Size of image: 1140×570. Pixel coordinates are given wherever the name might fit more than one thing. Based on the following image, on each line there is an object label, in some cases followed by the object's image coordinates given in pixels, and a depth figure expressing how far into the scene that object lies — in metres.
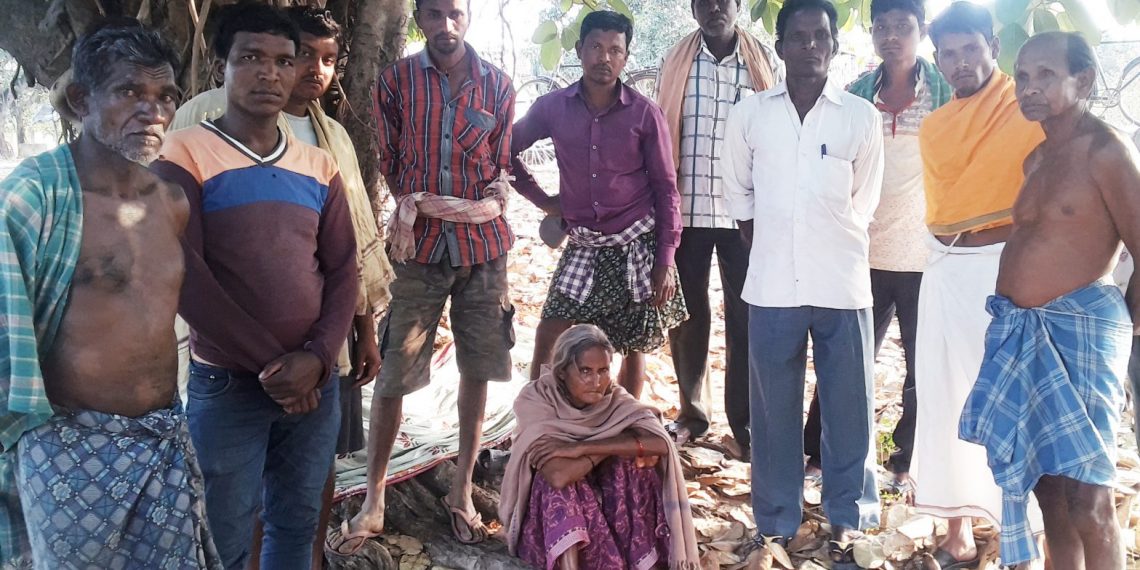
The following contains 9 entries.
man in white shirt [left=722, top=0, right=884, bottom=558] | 3.10
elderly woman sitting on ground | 2.85
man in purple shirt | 3.66
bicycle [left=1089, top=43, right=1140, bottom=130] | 7.40
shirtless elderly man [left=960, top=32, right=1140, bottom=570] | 2.49
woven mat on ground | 3.74
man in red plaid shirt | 3.34
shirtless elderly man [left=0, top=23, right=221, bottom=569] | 1.75
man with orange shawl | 3.08
